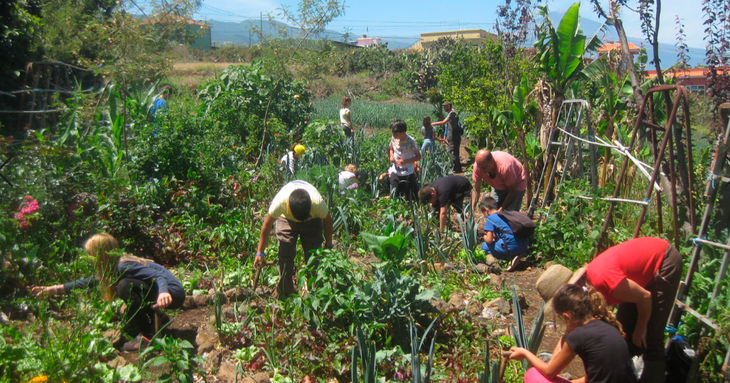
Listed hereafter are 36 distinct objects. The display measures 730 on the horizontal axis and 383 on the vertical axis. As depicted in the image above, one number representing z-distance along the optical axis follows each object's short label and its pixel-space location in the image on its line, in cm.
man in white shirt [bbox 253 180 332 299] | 425
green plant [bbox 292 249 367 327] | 357
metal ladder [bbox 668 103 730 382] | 302
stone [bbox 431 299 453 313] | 399
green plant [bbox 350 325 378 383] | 305
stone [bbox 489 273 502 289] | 503
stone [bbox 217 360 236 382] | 351
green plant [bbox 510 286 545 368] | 316
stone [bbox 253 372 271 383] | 342
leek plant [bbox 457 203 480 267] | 533
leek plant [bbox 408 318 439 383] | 289
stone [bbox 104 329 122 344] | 372
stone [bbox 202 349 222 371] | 360
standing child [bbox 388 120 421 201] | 659
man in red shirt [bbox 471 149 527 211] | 568
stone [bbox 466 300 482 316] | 430
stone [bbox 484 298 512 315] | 437
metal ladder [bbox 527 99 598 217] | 579
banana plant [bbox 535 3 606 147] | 720
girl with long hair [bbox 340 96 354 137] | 967
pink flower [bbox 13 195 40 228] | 412
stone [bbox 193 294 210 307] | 459
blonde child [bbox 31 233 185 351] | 370
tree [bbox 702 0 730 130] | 661
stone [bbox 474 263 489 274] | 523
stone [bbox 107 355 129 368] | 330
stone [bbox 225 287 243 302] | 460
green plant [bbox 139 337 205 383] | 286
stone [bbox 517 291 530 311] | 443
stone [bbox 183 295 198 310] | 454
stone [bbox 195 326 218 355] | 380
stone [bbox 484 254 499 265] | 538
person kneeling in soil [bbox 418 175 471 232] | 591
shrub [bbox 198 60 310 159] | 897
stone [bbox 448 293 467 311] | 429
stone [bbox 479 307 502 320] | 429
